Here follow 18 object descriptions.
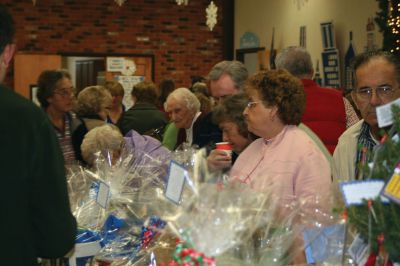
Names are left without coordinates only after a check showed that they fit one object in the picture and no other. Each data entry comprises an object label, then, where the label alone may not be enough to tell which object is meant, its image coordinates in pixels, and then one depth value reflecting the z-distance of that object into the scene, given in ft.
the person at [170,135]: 16.75
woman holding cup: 10.38
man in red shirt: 12.74
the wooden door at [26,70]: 35.86
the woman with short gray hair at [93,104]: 16.97
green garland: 5.21
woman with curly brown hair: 8.21
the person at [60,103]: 14.88
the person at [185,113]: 16.11
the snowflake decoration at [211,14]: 35.58
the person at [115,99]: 23.09
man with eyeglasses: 7.96
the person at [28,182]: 6.24
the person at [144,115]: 18.30
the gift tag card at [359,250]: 5.86
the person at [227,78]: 13.26
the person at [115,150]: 11.21
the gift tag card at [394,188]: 5.04
